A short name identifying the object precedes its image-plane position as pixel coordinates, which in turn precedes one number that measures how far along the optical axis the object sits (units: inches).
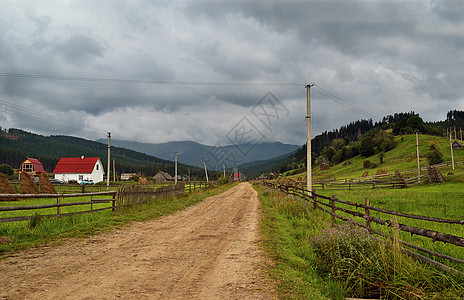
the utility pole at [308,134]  743.2
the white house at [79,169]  3061.0
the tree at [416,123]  4539.9
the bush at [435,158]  2289.6
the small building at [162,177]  4785.9
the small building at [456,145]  2969.0
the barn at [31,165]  2657.5
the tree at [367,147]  3846.0
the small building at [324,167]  4030.8
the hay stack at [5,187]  863.1
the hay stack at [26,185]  939.7
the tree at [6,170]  3336.6
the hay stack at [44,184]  1024.9
